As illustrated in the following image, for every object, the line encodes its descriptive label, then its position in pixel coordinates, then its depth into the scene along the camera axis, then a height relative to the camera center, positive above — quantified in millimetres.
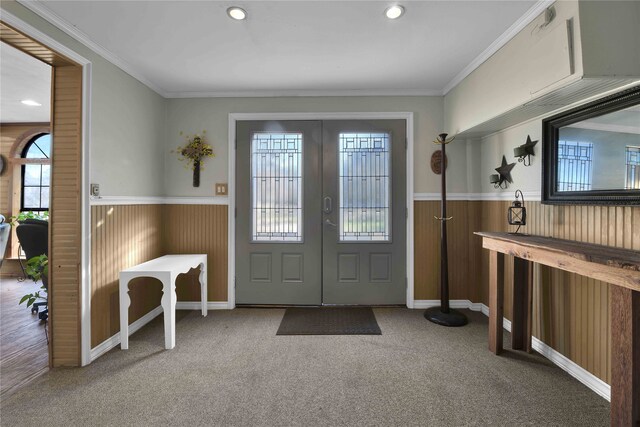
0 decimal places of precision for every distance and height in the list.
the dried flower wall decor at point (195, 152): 3221 +705
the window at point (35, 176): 4914 +651
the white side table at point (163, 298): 2316 -672
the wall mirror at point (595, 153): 1596 +403
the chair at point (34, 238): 3033 -265
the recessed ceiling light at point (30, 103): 3715 +1487
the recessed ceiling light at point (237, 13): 1873 +1350
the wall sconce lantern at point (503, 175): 2674 +383
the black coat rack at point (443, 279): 2848 -659
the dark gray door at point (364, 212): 3227 +33
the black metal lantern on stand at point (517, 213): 2389 +22
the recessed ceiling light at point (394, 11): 1843 +1347
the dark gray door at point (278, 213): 3234 +17
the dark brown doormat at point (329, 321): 2678 -1081
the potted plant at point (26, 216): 4594 -39
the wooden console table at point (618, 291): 1277 -343
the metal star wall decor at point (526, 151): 2353 +540
